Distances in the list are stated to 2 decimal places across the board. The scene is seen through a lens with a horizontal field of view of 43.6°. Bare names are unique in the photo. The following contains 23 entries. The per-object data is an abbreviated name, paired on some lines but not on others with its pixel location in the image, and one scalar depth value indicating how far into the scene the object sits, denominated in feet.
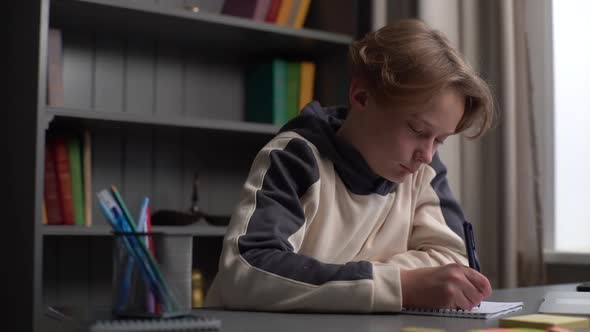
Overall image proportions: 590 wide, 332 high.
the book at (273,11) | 8.55
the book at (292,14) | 8.63
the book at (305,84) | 8.75
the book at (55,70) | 7.18
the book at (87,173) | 7.43
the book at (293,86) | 8.66
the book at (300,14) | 8.66
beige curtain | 7.24
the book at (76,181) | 7.36
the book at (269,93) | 8.52
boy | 3.22
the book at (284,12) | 8.59
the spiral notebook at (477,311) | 3.06
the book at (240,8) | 8.47
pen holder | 2.30
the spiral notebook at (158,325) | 2.11
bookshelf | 6.99
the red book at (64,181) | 7.23
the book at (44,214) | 7.08
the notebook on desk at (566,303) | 3.08
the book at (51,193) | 7.15
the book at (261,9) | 8.41
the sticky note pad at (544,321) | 2.49
